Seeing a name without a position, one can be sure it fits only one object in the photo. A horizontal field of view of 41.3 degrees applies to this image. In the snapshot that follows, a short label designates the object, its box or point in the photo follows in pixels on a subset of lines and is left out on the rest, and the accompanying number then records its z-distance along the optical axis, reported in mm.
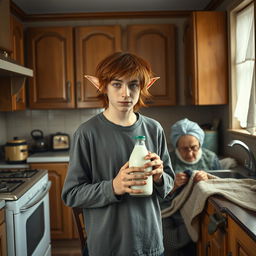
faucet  2045
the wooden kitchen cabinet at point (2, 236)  1836
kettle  3406
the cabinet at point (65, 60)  3264
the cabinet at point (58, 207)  3105
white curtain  2350
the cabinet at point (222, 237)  1311
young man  1116
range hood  1874
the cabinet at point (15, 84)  2561
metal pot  3055
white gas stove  1923
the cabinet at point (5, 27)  2133
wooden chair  1559
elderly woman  2156
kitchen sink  2329
